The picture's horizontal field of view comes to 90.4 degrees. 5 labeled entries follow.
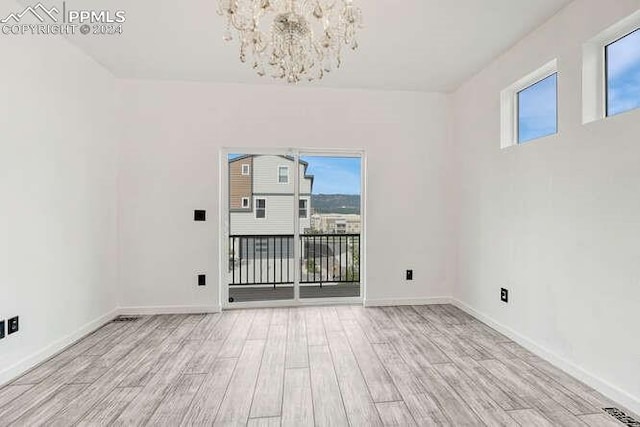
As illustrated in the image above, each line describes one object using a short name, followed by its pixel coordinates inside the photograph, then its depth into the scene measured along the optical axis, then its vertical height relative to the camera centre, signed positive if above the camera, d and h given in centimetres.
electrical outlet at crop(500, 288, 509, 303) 298 -80
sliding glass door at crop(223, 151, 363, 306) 385 -20
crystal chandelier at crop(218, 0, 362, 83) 176 +108
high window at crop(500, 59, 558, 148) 259 +94
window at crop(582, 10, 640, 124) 197 +94
